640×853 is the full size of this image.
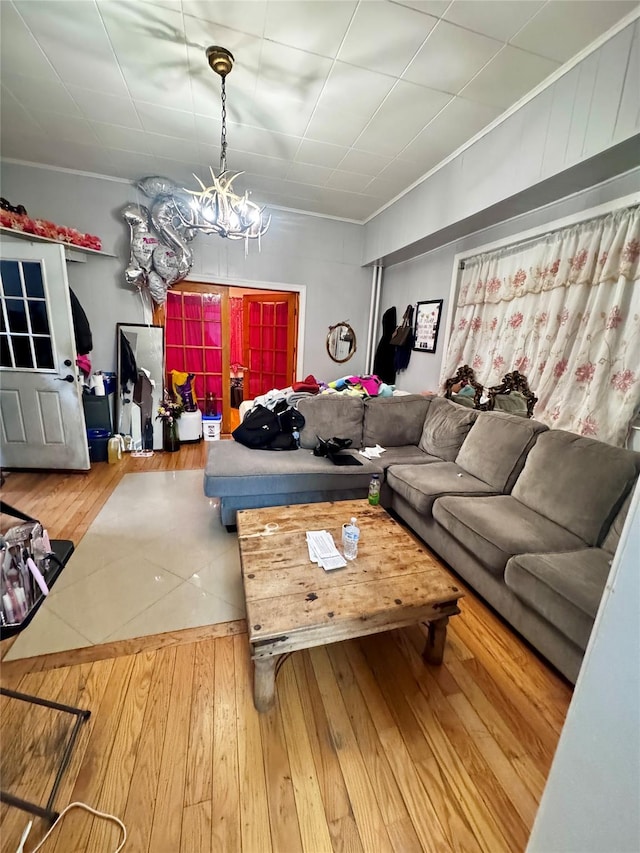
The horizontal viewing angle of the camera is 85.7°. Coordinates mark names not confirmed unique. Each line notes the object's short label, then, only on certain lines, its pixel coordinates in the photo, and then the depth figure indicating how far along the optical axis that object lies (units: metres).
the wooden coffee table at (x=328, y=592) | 1.24
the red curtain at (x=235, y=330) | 6.36
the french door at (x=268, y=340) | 4.85
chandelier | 2.28
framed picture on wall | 3.62
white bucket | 4.46
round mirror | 4.74
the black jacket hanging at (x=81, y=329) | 3.46
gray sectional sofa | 1.54
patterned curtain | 1.98
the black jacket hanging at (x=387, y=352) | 4.35
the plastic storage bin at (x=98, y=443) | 3.61
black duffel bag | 2.84
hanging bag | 4.00
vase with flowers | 3.98
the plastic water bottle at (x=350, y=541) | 1.62
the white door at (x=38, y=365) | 2.95
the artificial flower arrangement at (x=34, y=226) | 2.73
